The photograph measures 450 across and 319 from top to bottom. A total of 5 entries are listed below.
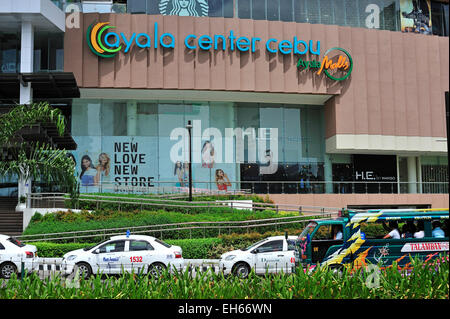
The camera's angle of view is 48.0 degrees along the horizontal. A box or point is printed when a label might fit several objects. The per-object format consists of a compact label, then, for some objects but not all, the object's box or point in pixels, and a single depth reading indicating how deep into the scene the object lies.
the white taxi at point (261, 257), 17.33
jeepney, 14.83
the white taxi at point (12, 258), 16.75
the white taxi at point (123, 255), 16.67
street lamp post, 29.58
